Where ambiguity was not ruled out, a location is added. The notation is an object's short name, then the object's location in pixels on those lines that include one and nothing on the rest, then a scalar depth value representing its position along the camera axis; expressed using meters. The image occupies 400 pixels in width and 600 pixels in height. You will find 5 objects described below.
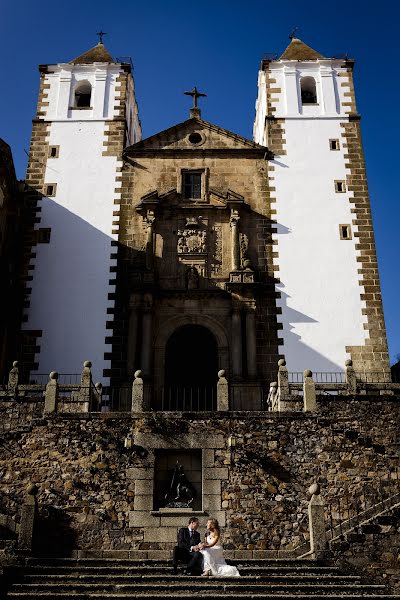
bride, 11.84
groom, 12.12
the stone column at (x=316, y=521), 13.72
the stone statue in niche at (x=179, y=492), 15.18
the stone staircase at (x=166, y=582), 11.27
